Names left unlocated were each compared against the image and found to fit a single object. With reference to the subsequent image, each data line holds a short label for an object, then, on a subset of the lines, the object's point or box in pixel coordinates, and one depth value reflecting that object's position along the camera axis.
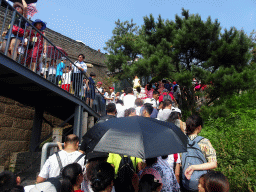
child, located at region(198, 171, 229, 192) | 1.71
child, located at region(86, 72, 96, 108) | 7.70
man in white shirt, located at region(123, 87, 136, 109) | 6.50
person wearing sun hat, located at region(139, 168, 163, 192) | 2.01
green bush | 3.56
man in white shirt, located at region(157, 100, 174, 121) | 4.87
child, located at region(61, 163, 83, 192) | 2.03
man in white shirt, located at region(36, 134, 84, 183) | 2.55
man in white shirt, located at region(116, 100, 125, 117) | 6.42
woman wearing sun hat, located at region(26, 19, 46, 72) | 4.94
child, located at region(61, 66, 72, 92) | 6.38
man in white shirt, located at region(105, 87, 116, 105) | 10.89
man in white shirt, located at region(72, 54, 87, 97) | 6.68
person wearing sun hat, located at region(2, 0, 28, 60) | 4.27
